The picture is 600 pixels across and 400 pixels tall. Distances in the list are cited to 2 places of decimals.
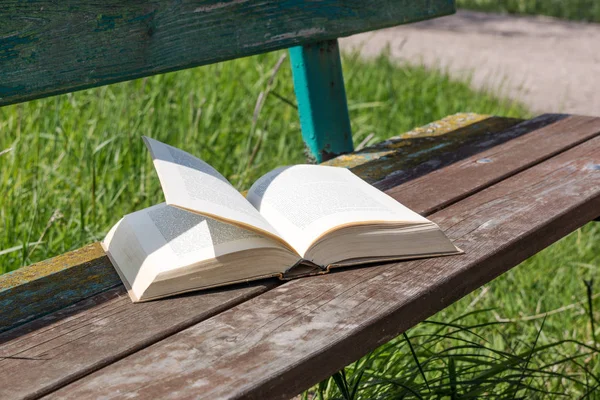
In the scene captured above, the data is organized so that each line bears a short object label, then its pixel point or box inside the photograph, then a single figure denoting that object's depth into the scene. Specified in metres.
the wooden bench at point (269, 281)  1.21
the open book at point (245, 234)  1.31
